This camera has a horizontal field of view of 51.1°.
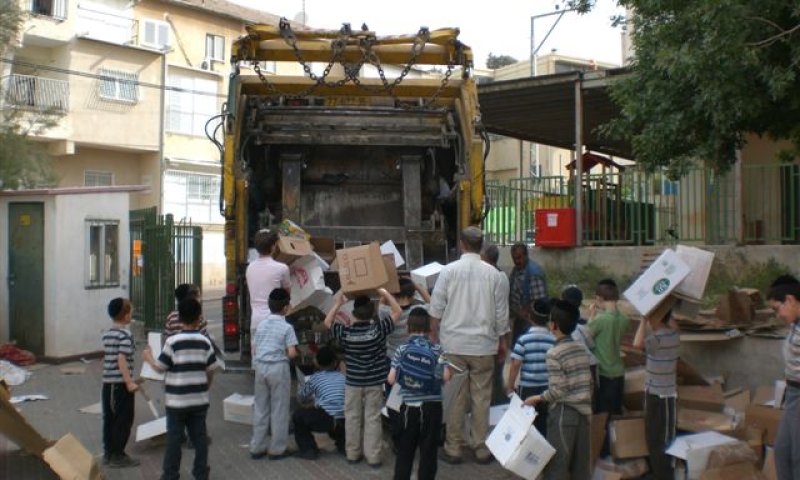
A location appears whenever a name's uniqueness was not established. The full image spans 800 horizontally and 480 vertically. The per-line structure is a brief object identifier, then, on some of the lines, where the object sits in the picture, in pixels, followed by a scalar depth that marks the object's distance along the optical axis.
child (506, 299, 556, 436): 5.45
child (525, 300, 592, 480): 4.93
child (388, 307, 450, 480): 5.30
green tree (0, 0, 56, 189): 15.45
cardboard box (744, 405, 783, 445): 5.75
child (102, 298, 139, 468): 6.04
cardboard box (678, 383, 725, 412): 6.12
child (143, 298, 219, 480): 5.35
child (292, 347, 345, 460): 6.27
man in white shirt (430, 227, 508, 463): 5.91
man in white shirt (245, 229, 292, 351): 6.56
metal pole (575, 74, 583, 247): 12.14
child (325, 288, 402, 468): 5.92
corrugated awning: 12.33
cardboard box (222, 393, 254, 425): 7.24
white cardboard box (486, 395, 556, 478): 4.91
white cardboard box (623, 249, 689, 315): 5.47
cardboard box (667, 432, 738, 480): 5.43
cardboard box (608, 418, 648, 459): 5.78
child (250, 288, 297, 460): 6.12
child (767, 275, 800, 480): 4.51
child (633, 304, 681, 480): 5.58
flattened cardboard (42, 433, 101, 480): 5.24
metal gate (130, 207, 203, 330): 12.13
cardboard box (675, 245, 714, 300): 5.57
